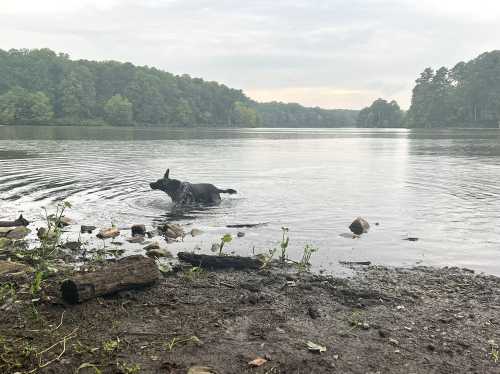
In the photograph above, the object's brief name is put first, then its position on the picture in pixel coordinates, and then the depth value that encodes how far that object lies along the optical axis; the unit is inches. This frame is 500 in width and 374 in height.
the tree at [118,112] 6879.9
